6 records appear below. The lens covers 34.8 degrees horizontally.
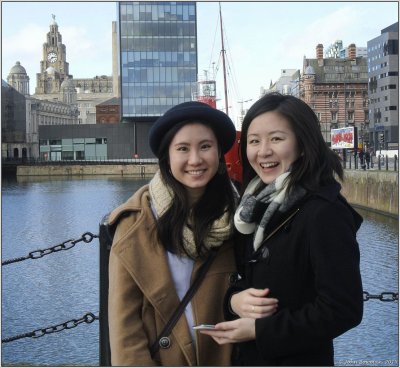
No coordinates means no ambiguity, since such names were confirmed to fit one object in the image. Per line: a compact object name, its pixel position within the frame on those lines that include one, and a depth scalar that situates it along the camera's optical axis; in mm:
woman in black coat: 2053
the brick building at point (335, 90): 79456
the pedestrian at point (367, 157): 31978
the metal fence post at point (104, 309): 2979
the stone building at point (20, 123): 95750
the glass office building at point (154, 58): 63875
